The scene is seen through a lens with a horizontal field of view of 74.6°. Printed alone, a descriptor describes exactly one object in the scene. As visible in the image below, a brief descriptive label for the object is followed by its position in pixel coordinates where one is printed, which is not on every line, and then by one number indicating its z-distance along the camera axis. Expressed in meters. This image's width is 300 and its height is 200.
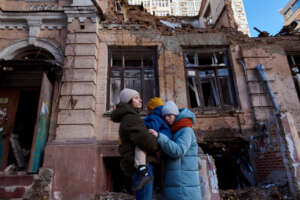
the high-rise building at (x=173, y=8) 50.53
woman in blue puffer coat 1.97
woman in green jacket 1.93
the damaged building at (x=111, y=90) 5.22
